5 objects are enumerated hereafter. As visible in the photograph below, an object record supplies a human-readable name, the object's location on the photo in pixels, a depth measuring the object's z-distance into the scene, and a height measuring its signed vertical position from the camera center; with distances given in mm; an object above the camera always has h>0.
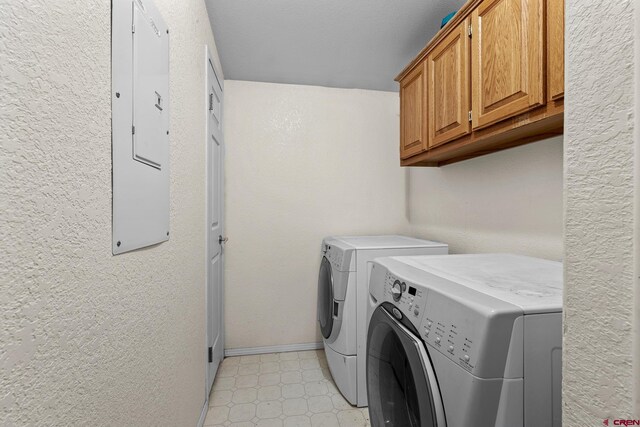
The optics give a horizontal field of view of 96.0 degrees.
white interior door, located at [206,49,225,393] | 1780 -89
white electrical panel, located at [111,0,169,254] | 681 +240
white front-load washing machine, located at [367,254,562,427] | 619 -318
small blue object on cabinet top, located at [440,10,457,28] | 1604 +1089
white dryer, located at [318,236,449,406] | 1743 -577
